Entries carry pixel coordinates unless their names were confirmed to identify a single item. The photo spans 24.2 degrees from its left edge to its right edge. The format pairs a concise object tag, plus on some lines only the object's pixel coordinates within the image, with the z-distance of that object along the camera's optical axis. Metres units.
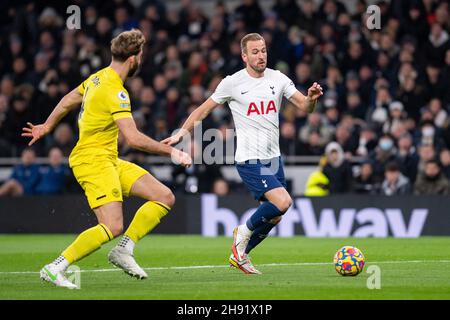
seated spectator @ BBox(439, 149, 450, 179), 19.25
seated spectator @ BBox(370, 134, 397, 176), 19.88
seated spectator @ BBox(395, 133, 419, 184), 19.61
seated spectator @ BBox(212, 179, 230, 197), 20.50
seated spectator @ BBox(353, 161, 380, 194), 19.83
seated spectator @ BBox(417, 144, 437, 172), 19.09
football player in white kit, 11.55
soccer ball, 10.96
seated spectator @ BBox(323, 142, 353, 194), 19.69
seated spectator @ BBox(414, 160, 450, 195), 18.98
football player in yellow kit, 10.00
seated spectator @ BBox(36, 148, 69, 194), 21.09
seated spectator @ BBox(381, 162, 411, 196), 19.33
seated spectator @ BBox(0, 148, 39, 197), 21.19
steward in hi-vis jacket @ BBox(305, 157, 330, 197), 19.95
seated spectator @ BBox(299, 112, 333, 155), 20.91
